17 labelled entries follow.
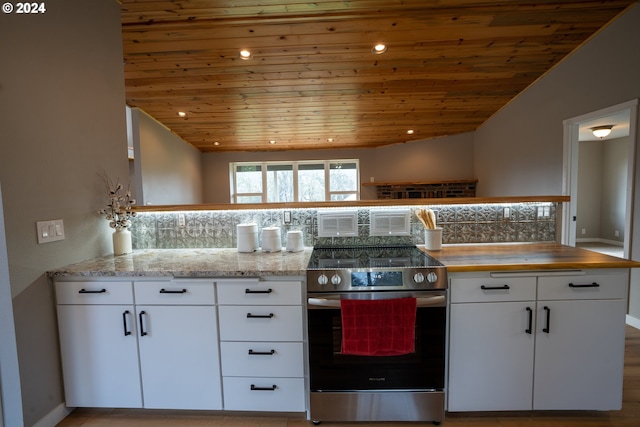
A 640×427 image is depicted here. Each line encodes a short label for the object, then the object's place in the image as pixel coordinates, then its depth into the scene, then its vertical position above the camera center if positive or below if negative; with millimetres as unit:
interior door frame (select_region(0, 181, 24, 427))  1273 -715
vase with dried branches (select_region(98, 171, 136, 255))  1977 -101
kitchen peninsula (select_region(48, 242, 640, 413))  1529 -758
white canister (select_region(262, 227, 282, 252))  1979 -308
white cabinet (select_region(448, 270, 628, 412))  1527 -827
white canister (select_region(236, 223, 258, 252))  1981 -288
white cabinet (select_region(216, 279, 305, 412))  1544 -820
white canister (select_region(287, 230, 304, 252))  1975 -330
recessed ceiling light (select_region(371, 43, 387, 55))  3013 +1549
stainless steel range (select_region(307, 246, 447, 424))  1483 -844
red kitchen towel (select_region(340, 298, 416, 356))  1465 -660
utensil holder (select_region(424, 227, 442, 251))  1937 -327
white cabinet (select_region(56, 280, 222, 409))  1575 -816
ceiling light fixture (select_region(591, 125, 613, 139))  3979 +804
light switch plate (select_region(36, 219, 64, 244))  1557 -170
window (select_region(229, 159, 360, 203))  7047 +340
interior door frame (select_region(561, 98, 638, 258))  2627 +244
